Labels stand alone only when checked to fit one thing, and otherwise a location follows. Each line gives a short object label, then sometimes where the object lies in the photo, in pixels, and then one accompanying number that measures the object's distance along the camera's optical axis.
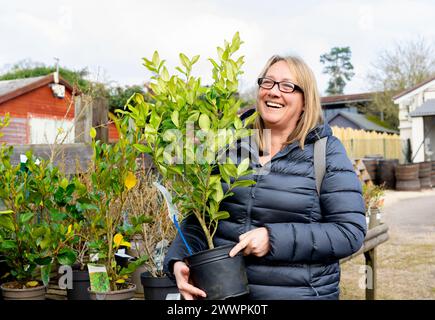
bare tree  29.11
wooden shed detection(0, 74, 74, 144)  17.94
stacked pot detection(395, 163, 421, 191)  17.22
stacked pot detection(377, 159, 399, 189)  17.61
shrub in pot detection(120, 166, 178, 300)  2.99
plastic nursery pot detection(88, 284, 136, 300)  2.82
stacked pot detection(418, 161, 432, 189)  17.84
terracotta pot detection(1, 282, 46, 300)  2.87
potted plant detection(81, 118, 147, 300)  2.82
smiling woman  1.73
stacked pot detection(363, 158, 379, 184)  17.42
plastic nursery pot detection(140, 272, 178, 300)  2.97
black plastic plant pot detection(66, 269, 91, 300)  3.06
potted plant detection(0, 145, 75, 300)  2.86
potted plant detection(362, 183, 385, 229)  5.77
